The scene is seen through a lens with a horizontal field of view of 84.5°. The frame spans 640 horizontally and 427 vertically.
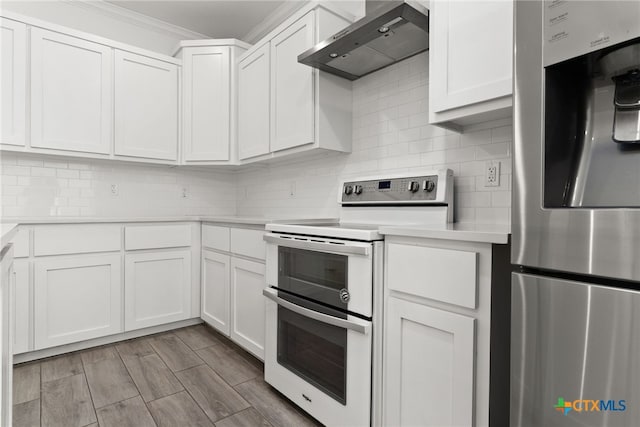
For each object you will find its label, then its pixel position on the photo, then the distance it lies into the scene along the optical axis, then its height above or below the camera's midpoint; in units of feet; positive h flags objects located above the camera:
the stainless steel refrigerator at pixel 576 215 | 2.51 -0.04
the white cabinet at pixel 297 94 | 7.53 +2.61
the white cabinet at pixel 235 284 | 7.42 -1.83
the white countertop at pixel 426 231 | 3.38 -0.27
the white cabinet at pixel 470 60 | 4.37 +1.98
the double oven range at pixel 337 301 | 4.62 -1.40
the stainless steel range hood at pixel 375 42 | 5.25 +2.89
